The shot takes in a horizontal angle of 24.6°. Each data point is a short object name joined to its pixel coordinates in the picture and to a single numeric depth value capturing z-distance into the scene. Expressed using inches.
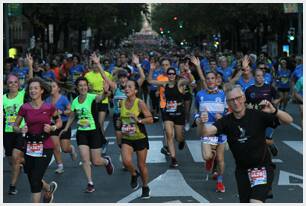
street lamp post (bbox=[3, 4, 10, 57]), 1163.9
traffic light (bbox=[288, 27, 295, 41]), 1634.6
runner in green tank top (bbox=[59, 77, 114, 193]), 373.1
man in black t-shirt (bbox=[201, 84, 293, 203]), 253.1
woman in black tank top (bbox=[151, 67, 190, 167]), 446.3
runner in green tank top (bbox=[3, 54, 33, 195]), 354.6
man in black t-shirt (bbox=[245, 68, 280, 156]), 421.7
